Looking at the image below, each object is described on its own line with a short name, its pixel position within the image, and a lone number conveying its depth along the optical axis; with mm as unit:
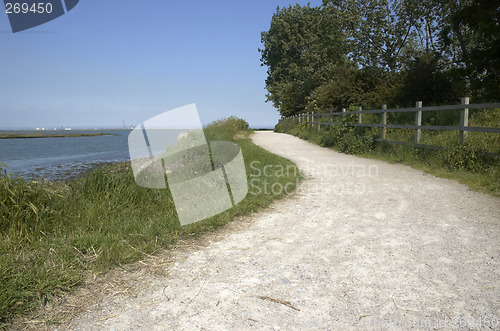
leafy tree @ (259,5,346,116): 34656
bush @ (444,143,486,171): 7281
